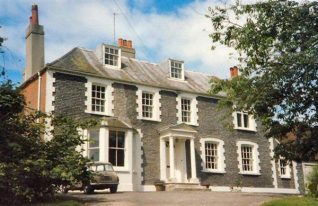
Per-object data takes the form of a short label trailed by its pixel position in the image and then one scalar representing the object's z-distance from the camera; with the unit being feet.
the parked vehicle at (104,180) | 67.41
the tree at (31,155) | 46.57
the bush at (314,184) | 58.70
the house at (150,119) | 81.61
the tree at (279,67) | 57.98
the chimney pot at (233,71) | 115.43
